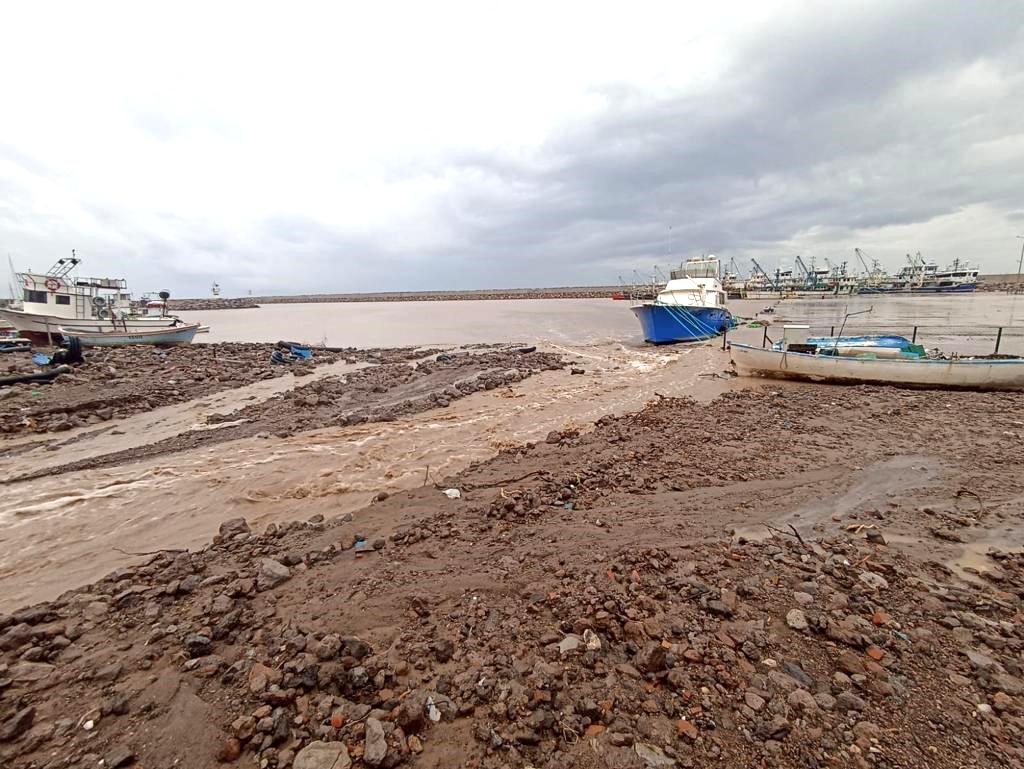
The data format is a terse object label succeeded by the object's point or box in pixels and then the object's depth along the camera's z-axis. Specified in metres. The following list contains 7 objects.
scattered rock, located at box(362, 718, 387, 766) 2.83
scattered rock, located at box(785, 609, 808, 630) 3.79
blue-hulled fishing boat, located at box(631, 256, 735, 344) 31.99
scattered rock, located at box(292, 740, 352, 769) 2.85
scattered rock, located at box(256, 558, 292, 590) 5.04
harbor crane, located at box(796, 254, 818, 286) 146.30
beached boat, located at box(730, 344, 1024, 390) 13.42
